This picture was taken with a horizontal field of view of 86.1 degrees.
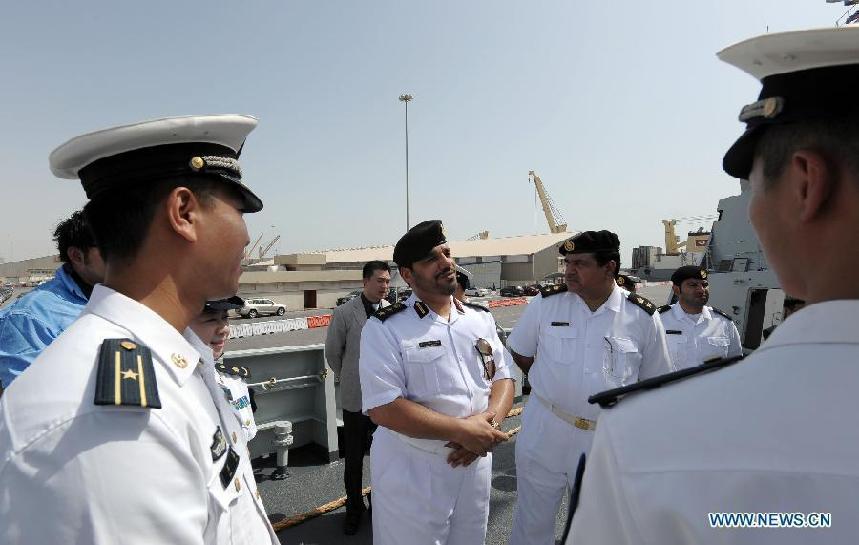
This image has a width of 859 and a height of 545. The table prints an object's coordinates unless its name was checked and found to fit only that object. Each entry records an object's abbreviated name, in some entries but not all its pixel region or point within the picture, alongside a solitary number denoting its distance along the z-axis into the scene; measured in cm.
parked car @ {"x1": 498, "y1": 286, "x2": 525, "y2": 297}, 3922
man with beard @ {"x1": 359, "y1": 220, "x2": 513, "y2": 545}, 232
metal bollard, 428
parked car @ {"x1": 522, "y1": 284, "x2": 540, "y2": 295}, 3872
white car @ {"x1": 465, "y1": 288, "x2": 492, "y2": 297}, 3800
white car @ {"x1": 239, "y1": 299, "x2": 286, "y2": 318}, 2728
